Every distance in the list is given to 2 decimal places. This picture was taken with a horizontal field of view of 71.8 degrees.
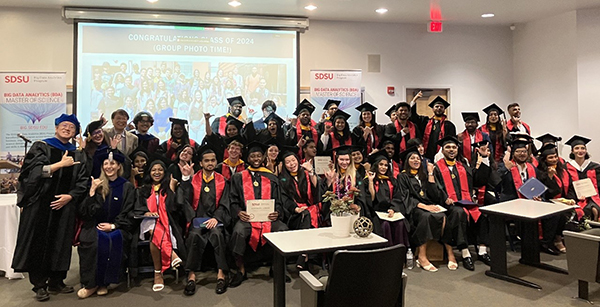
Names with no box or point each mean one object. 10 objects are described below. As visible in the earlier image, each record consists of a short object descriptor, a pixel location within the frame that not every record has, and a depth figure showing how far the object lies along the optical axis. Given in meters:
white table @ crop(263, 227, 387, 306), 2.64
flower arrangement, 2.93
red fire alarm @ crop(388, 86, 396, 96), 7.98
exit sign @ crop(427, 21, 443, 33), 7.58
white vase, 2.92
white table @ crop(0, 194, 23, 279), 4.18
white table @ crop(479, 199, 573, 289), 3.78
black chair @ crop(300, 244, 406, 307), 2.06
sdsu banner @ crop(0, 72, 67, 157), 6.24
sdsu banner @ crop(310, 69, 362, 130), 7.07
